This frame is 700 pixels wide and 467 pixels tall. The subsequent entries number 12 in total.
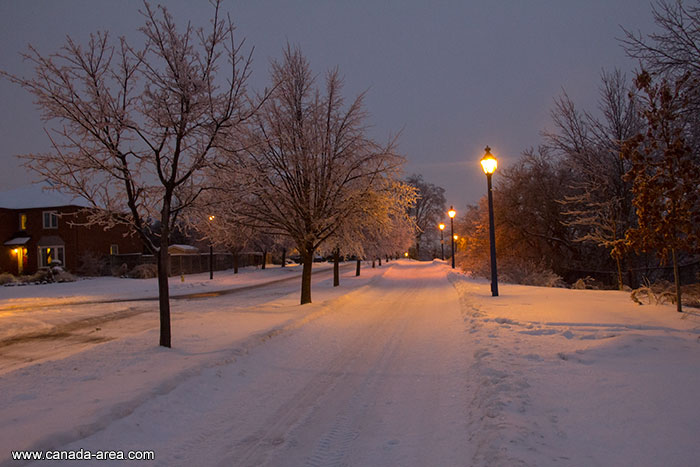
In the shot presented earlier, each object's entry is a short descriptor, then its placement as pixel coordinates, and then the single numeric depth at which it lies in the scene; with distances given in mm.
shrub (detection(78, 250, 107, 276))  35688
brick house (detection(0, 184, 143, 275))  36062
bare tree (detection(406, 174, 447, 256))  70000
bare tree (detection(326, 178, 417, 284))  13484
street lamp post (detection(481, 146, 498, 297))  14094
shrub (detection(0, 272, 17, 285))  28823
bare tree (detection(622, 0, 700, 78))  7938
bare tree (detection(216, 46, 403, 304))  13555
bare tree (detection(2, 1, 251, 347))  7125
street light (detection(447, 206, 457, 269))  30702
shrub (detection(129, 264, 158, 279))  33938
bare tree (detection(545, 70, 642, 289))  17250
